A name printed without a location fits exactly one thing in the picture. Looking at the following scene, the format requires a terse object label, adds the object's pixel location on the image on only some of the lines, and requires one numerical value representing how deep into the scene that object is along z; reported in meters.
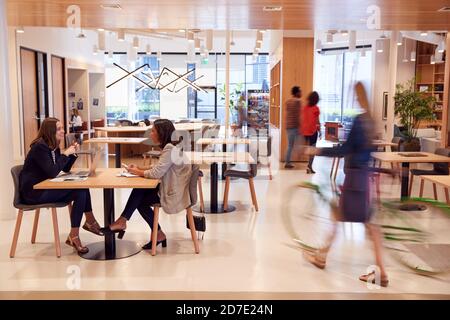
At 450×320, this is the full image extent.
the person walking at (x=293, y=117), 8.80
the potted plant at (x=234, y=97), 18.77
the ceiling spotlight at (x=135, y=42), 10.77
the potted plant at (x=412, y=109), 7.62
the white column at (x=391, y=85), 9.73
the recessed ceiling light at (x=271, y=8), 6.54
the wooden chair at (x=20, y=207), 4.21
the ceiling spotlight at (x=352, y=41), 9.67
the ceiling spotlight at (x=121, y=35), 9.71
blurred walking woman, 3.54
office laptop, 4.32
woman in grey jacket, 4.24
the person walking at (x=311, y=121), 8.63
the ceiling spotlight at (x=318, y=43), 10.89
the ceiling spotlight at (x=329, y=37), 9.88
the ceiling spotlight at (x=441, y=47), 10.03
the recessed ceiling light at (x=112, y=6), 6.57
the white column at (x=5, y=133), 5.39
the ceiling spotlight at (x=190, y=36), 10.23
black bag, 4.77
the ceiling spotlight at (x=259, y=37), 10.78
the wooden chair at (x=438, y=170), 6.22
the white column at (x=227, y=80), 10.09
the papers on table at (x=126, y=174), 4.30
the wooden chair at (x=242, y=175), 6.05
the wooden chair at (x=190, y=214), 4.36
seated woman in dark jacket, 4.17
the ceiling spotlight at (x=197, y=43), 11.27
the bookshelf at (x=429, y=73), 13.48
